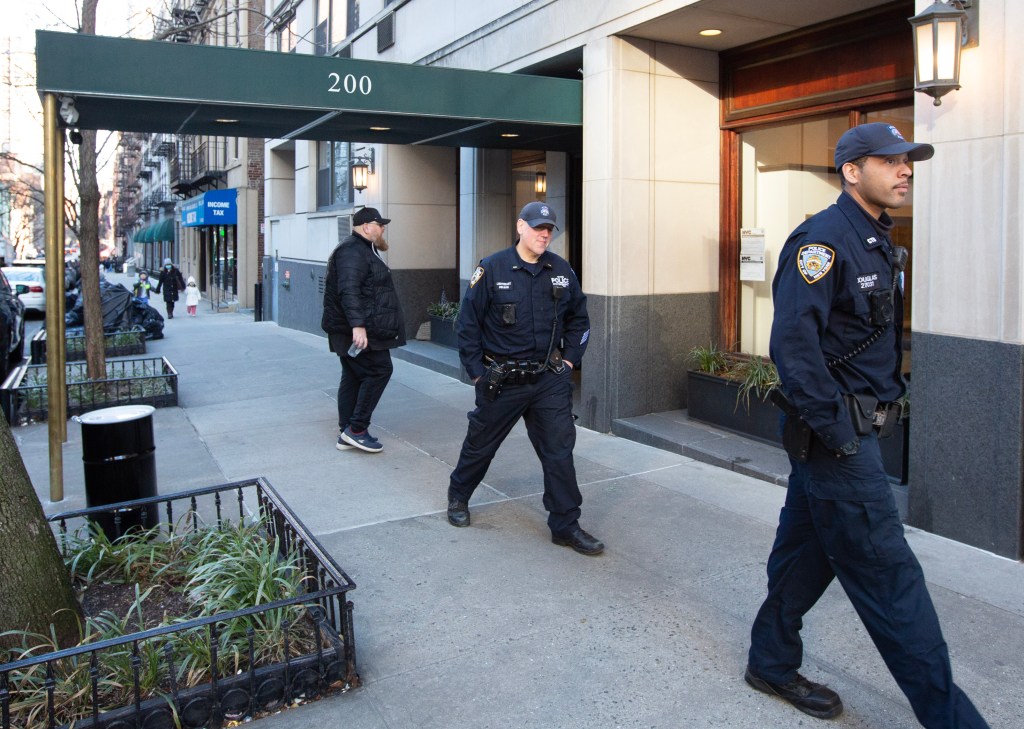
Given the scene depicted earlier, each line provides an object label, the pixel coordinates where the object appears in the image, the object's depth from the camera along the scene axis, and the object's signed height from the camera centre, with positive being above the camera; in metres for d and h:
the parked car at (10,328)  13.48 -0.50
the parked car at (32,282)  24.50 +0.38
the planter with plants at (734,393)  7.43 -0.83
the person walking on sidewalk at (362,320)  7.50 -0.21
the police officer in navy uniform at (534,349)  5.22 -0.32
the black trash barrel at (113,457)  5.25 -0.91
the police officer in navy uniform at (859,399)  3.03 -0.36
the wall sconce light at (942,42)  4.99 +1.35
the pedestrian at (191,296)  24.62 -0.02
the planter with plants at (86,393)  9.51 -1.05
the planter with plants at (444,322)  13.27 -0.40
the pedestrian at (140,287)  23.65 +0.24
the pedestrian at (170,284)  24.02 +0.29
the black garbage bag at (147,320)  17.53 -0.46
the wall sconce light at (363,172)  14.21 +1.86
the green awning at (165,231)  45.34 +3.18
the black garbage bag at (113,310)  16.83 -0.27
